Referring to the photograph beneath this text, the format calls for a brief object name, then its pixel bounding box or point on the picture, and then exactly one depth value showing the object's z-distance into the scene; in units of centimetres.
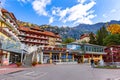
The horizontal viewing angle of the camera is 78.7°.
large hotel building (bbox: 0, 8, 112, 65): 1472
